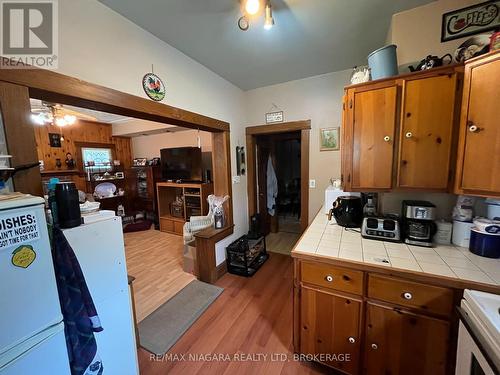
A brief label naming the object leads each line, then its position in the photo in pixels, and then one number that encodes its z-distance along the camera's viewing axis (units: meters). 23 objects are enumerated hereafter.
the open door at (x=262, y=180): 3.70
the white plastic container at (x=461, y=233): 1.32
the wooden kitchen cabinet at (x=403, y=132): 1.28
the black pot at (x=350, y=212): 1.75
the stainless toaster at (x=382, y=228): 1.47
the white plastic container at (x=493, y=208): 1.27
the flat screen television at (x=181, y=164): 4.04
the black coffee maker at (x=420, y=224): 1.39
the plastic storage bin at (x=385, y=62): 1.40
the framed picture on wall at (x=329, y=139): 2.72
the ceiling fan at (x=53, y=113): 2.78
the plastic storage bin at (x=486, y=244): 1.18
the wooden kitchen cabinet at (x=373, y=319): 1.09
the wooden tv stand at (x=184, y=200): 3.99
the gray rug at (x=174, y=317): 1.75
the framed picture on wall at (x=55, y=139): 4.09
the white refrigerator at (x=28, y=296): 0.69
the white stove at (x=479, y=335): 0.76
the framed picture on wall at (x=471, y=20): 1.29
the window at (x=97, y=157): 4.56
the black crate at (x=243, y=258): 2.76
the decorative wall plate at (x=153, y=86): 1.66
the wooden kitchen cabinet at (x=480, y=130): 1.08
